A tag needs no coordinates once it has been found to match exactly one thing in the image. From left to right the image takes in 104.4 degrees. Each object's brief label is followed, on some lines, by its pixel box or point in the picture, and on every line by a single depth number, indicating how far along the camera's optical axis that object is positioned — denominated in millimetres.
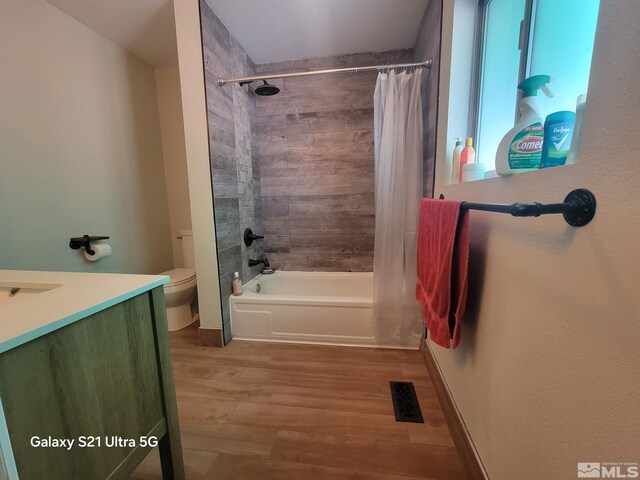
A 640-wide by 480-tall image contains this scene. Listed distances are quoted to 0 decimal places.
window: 701
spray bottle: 660
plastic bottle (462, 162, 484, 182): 1064
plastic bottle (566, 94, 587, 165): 524
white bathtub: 1881
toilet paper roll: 1842
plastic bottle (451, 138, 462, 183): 1232
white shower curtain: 1743
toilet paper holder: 1776
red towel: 919
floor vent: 1268
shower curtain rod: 1647
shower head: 1967
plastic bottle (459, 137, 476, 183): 1128
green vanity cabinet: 524
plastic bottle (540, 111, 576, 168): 588
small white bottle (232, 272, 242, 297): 2008
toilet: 2064
